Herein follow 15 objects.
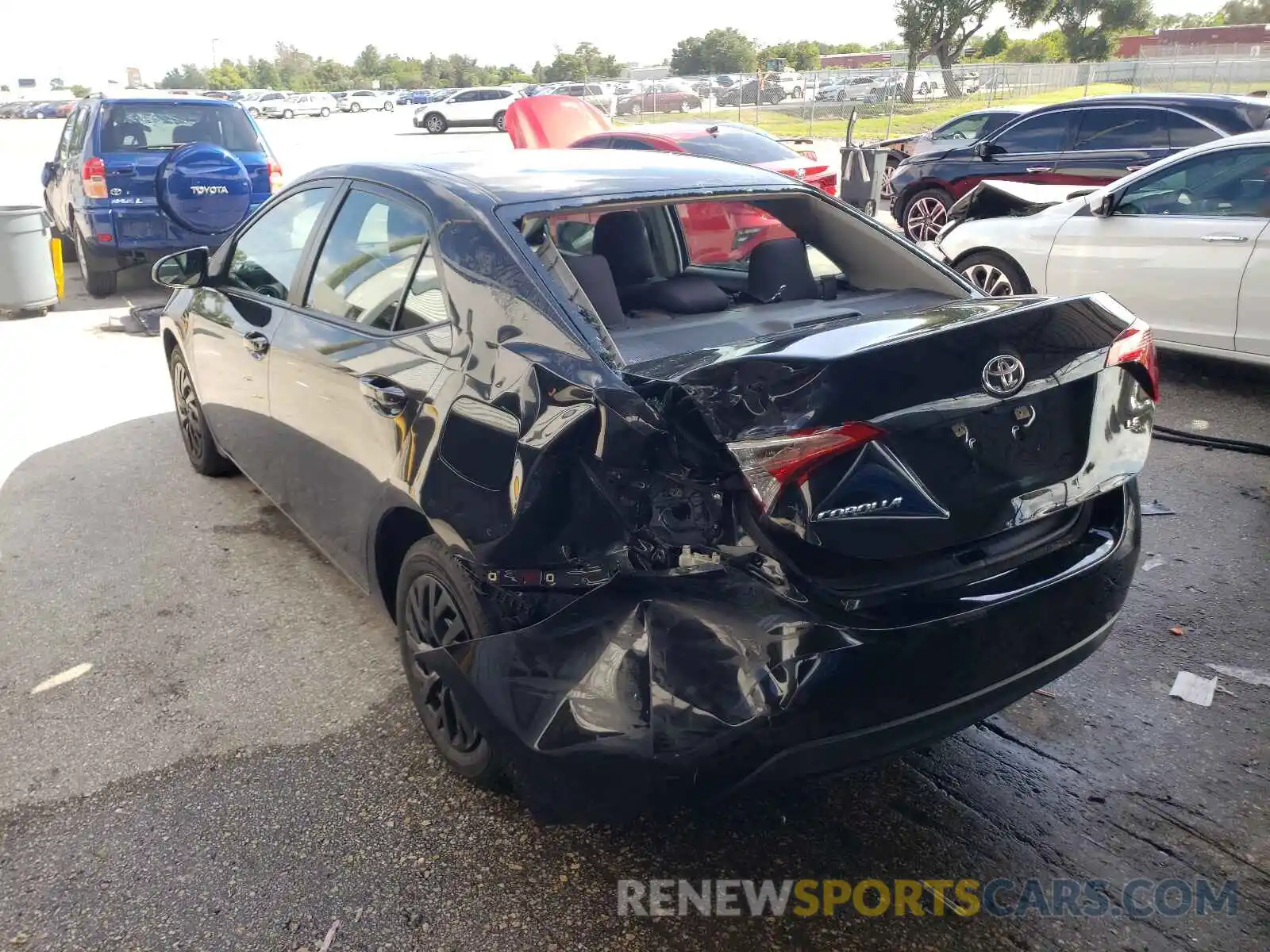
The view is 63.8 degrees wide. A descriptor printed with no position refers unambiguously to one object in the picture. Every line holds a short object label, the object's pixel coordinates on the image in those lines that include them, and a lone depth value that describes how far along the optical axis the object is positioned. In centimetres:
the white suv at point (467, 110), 4081
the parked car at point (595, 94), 3675
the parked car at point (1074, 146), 997
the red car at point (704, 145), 412
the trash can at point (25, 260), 941
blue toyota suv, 962
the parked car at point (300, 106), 5425
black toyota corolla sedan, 216
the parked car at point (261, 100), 5388
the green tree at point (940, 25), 5347
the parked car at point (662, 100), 3631
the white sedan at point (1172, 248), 607
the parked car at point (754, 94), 3412
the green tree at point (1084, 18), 5572
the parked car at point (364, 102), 6284
